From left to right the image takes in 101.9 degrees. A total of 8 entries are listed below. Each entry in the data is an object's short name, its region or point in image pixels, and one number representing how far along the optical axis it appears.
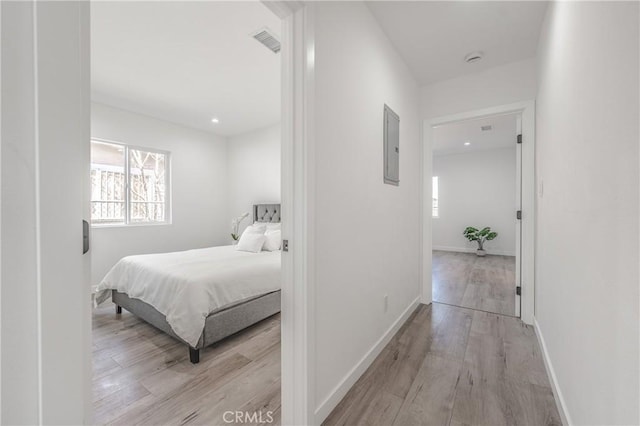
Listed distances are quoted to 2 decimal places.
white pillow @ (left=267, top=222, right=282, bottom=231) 3.82
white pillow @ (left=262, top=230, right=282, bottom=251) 3.41
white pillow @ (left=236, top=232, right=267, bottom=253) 3.29
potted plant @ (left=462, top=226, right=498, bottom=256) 6.15
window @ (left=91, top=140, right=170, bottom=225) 3.70
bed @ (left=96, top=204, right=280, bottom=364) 1.95
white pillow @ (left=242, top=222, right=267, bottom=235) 3.67
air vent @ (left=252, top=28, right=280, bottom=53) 2.13
